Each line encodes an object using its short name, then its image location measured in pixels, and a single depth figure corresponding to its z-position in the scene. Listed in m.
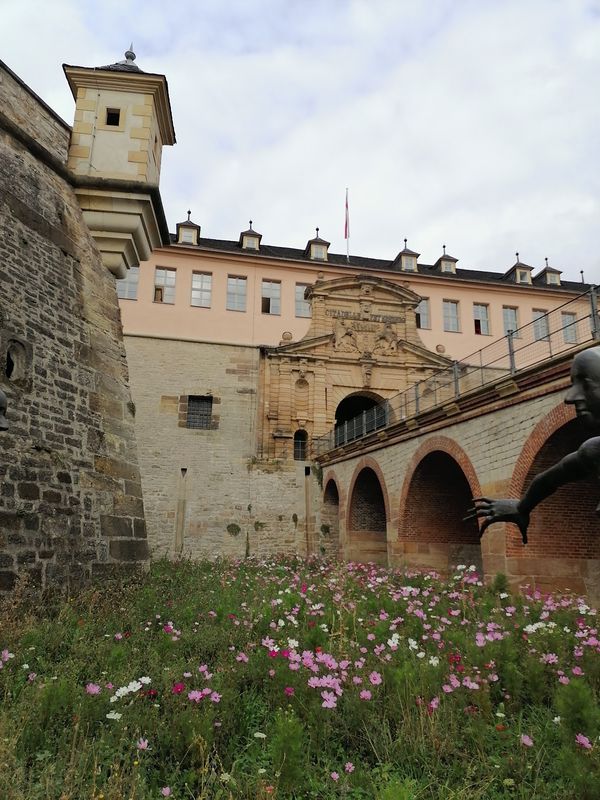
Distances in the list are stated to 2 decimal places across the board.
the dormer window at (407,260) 30.69
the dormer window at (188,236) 28.23
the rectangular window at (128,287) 25.77
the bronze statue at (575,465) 2.47
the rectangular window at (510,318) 30.20
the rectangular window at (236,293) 26.99
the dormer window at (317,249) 29.31
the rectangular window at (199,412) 24.30
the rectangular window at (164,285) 26.33
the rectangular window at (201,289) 26.69
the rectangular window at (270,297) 27.41
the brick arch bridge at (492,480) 10.33
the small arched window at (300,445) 24.92
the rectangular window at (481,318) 29.88
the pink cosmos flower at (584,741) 2.89
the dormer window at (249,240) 28.92
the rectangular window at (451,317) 29.36
